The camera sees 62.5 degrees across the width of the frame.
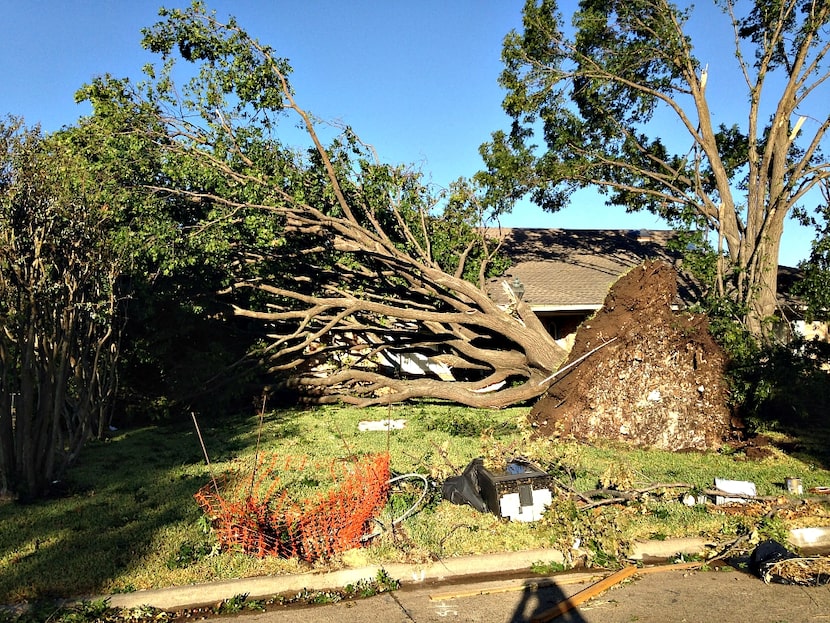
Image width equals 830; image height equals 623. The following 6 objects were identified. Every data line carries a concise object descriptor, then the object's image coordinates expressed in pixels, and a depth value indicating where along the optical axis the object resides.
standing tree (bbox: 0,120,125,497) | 6.58
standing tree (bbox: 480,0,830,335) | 13.95
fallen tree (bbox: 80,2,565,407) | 11.64
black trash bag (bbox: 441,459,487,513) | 6.36
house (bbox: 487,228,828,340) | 16.67
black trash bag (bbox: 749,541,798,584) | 4.82
